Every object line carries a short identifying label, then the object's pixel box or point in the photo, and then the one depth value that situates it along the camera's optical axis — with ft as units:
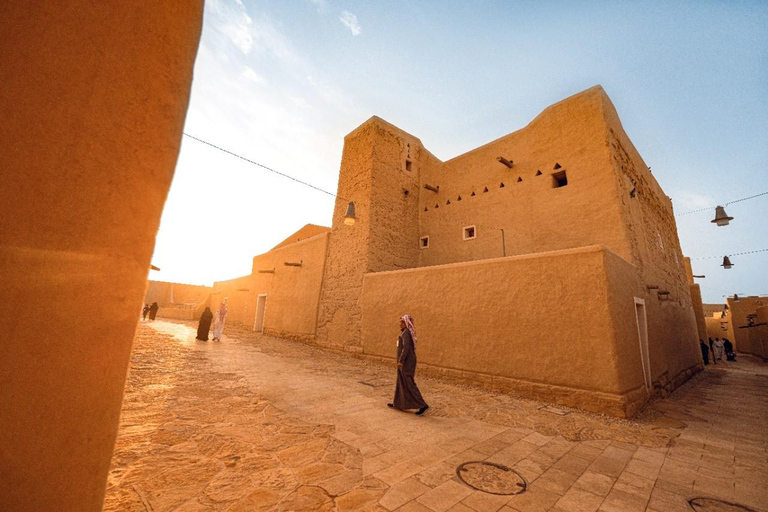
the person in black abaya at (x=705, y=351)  52.44
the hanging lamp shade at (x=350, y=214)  31.58
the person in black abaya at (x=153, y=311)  72.61
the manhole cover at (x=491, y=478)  9.00
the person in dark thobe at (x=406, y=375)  16.28
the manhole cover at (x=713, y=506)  8.62
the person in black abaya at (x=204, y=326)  42.27
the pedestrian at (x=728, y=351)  61.15
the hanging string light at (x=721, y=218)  30.71
